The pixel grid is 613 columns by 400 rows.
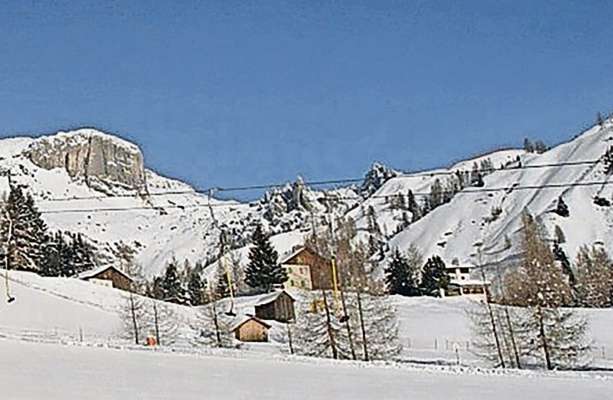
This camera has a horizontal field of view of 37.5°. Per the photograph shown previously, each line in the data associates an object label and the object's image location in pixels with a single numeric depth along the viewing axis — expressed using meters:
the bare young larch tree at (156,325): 66.75
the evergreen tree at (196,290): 120.78
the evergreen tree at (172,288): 124.26
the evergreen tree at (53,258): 117.69
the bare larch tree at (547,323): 56.00
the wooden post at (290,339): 62.78
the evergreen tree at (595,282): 109.31
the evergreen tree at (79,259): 129.14
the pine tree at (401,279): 122.31
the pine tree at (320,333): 60.12
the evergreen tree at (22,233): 107.12
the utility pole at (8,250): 87.25
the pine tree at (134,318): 68.44
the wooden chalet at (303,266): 117.12
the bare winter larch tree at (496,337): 55.57
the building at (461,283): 138.80
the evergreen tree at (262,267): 107.62
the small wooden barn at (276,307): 83.14
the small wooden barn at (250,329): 70.88
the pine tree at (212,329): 66.12
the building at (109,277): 107.00
